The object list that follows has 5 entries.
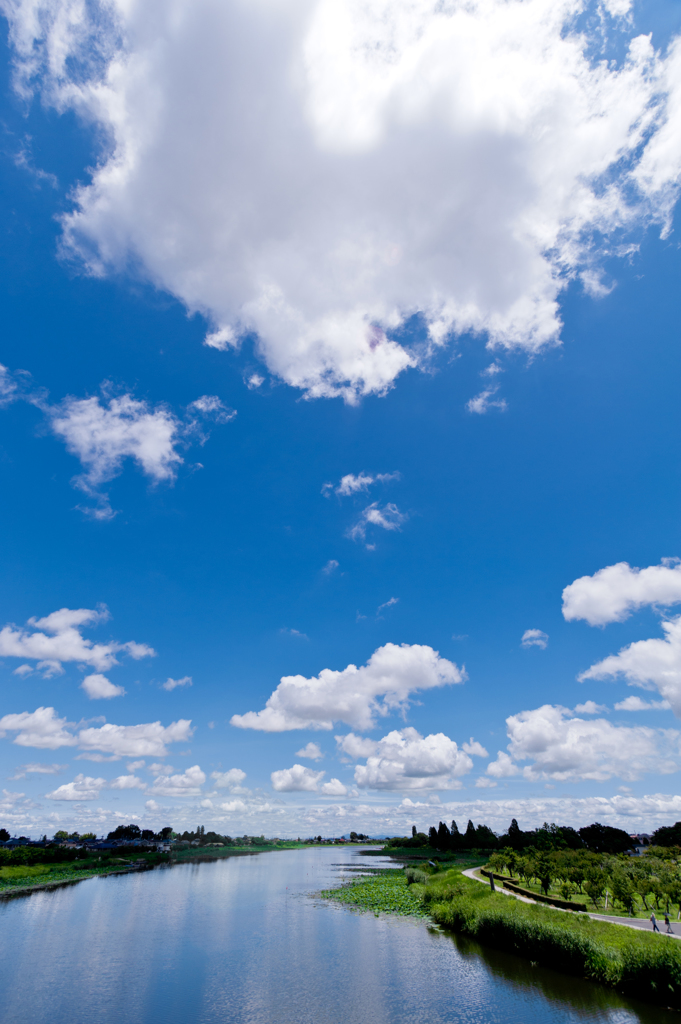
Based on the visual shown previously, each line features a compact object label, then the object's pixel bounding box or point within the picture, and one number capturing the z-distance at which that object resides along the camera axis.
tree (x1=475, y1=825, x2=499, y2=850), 192.11
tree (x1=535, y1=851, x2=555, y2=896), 62.41
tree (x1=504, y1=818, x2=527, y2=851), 155.98
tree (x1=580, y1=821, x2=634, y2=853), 145.88
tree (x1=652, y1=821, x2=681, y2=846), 140.88
